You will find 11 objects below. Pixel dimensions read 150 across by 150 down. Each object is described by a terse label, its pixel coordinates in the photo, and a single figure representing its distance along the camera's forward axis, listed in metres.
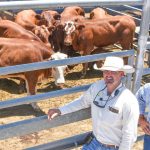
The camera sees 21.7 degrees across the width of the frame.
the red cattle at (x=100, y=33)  9.17
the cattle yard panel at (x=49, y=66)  3.02
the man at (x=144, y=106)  3.48
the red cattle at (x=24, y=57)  7.05
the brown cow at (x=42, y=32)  8.97
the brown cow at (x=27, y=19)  10.12
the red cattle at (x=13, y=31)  8.30
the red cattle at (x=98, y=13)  10.39
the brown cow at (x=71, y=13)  10.65
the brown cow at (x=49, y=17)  10.52
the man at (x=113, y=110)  3.23
